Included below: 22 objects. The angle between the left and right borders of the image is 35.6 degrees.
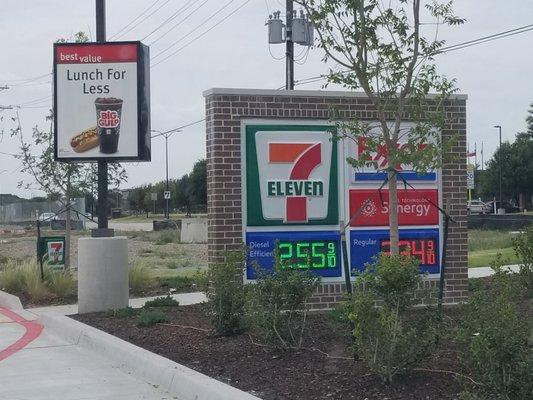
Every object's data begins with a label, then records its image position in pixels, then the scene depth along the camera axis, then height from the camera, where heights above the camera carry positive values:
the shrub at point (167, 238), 40.83 -1.81
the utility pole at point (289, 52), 25.30 +4.74
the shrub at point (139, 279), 15.94 -1.48
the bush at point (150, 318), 11.05 -1.56
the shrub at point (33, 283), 15.37 -1.50
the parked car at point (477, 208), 76.14 -0.89
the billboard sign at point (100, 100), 13.58 +1.69
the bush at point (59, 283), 15.67 -1.51
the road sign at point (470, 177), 33.39 +0.88
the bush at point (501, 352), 5.65 -1.06
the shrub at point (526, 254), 10.04 -0.69
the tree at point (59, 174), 18.50 +0.68
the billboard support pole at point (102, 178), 13.73 +0.42
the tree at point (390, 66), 8.42 +1.39
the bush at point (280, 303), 8.62 -1.07
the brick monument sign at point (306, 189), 11.55 +0.16
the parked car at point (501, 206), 77.69 -0.91
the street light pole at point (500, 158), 79.38 +3.81
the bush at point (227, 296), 9.67 -1.10
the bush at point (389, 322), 6.79 -1.01
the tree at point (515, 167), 78.12 +2.97
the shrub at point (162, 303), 13.10 -1.59
